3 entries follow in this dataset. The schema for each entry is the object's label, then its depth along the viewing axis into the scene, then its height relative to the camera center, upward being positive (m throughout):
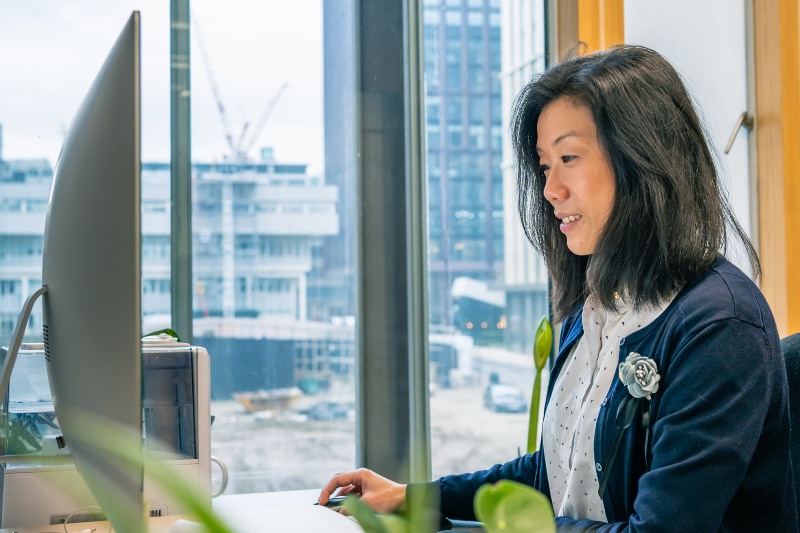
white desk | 1.15 -0.37
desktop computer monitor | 0.59 +0.00
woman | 1.09 -0.10
